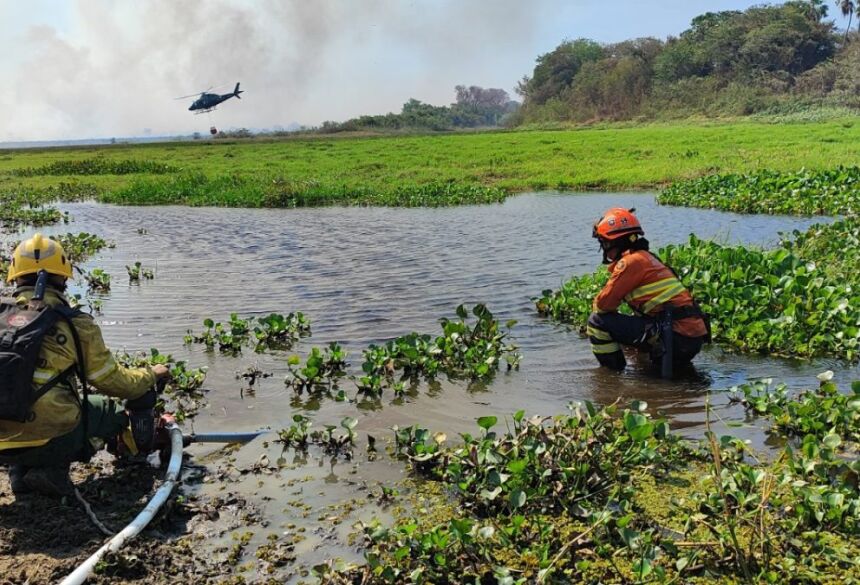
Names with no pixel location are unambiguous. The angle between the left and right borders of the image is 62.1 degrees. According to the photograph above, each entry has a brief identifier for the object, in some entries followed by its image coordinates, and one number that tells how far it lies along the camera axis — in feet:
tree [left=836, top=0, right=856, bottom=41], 241.14
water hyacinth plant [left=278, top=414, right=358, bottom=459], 18.12
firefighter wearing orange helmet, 22.58
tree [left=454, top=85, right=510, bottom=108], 601.21
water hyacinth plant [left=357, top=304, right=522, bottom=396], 23.13
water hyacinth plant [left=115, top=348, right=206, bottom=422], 21.50
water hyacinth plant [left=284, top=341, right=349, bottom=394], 22.65
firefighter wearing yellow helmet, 13.94
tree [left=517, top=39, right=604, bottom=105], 309.63
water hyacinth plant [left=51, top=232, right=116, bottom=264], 48.21
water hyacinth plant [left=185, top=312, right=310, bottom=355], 27.12
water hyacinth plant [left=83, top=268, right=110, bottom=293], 38.27
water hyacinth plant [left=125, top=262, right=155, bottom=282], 40.14
